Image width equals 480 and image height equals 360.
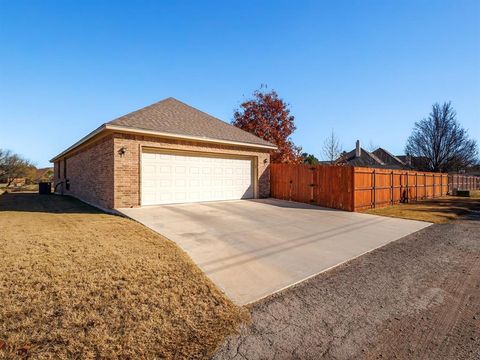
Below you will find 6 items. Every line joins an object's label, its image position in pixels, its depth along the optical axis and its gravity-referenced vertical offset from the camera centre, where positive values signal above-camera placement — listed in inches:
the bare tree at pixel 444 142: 1378.0 +196.2
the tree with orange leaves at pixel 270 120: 927.0 +209.2
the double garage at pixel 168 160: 379.9 +30.7
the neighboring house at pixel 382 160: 1406.3 +101.9
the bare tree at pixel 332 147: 1200.8 +143.3
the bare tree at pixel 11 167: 1119.4 +45.5
